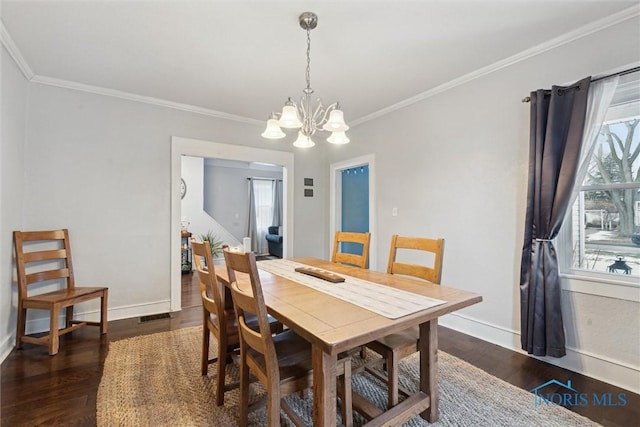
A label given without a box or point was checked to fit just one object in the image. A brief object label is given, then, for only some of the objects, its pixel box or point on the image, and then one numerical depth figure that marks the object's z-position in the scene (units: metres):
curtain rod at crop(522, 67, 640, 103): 1.77
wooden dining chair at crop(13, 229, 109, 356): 2.30
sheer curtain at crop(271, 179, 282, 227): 7.98
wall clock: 6.36
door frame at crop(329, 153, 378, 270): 3.75
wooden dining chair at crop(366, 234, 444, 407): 1.52
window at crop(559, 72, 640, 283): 1.89
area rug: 1.57
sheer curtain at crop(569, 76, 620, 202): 1.87
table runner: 1.28
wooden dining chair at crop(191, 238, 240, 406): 1.65
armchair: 7.06
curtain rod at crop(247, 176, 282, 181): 7.54
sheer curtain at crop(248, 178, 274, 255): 7.57
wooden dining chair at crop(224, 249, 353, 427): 1.21
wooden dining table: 1.06
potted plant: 6.18
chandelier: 1.75
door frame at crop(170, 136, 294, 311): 3.35
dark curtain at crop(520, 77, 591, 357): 1.96
